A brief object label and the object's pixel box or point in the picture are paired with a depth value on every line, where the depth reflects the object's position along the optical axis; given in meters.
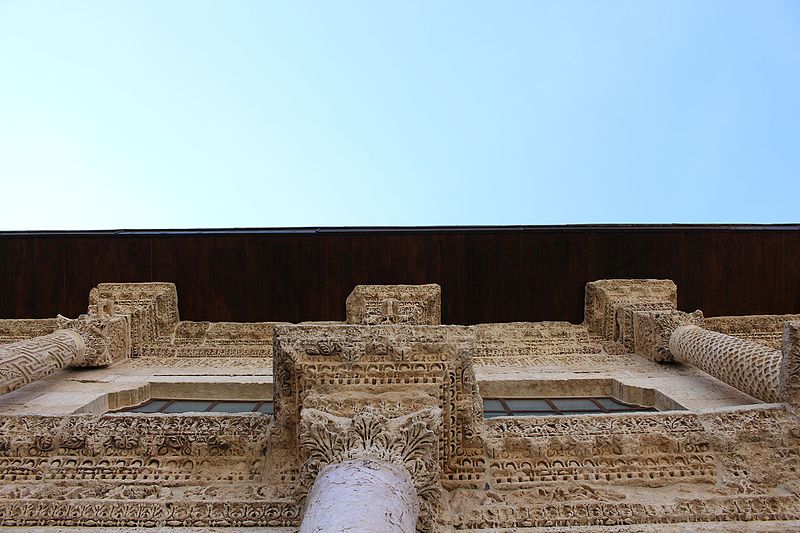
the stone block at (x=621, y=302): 6.64
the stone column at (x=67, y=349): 4.75
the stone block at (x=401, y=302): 6.73
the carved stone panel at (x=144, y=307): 6.72
